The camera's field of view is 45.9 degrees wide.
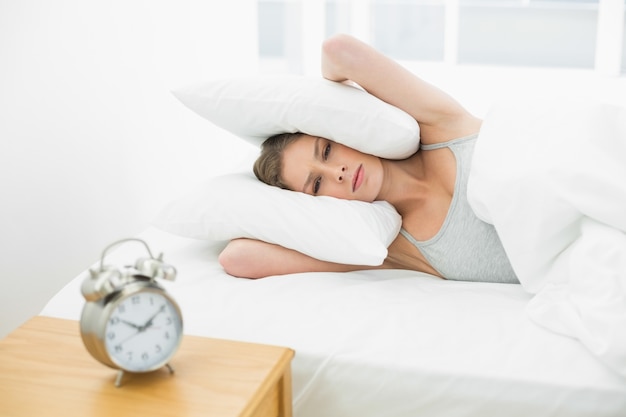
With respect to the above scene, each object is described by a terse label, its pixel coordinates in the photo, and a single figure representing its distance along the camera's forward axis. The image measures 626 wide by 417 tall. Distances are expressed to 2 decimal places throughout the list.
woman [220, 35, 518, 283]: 1.50
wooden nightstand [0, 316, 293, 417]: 0.94
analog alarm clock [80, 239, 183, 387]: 0.96
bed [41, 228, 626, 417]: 1.12
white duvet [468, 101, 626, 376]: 1.15
